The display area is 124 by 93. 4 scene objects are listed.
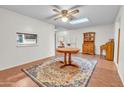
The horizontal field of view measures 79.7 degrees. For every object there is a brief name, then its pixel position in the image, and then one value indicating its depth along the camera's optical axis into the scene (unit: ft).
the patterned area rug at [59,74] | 5.77
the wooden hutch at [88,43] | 17.23
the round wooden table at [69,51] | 8.85
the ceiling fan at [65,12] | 7.30
